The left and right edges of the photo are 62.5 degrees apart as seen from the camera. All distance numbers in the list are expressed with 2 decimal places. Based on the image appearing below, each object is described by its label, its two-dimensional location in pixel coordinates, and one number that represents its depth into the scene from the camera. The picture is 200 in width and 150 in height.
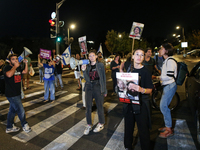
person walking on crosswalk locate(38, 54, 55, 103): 7.09
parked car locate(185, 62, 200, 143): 3.43
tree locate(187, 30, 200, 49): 41.74
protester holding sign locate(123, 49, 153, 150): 2.76
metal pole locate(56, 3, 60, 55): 12.71
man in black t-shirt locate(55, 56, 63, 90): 10.00
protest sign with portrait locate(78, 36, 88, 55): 6.50
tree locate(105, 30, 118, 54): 44.31
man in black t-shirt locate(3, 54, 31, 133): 4.11
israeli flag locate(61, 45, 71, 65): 6.95
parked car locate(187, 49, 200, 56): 35.16
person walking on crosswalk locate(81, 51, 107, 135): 4.10
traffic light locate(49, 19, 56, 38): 12.72
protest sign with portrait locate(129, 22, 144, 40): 7.68
